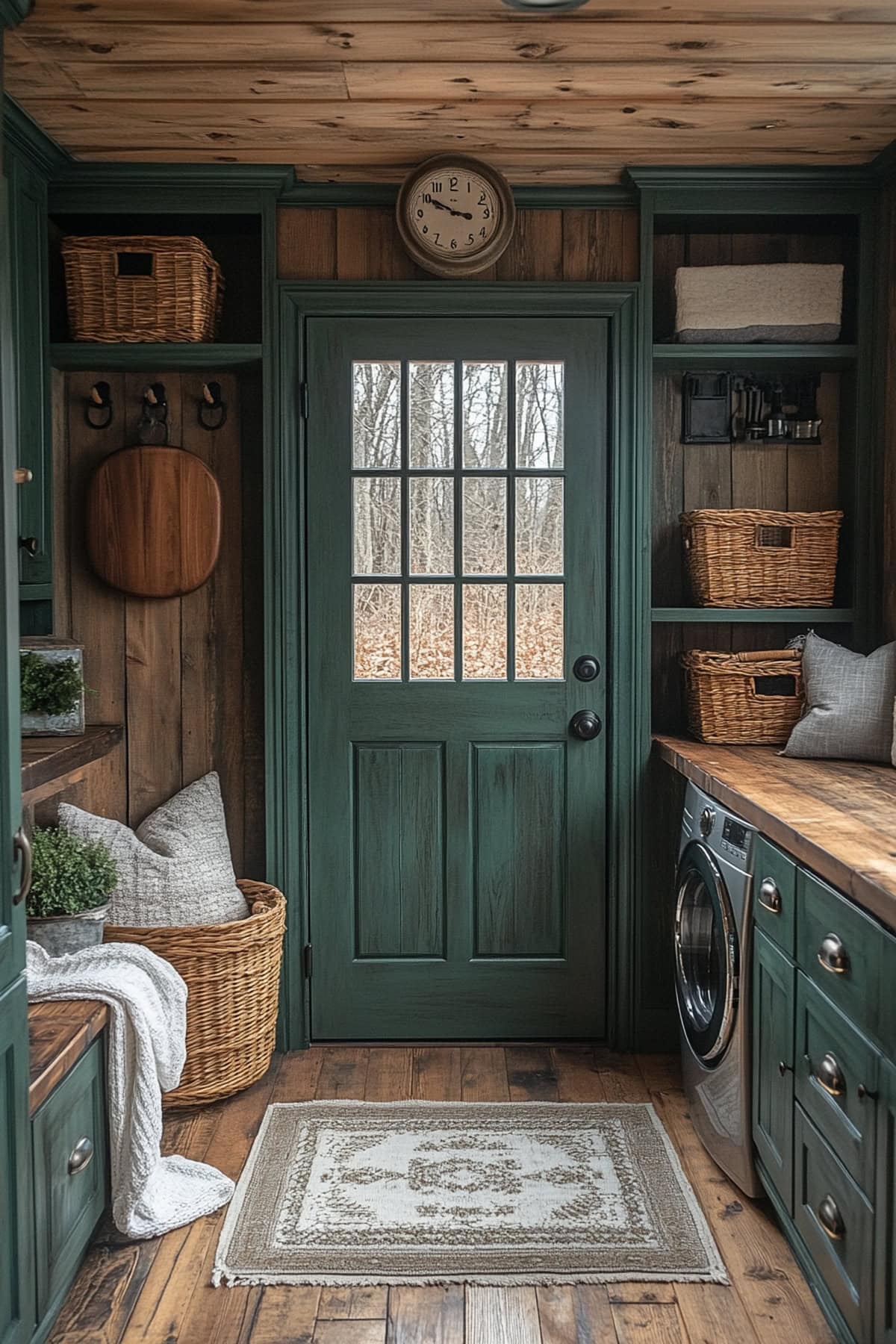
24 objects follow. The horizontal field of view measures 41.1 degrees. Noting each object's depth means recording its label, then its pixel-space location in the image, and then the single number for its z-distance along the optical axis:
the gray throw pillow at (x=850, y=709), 3.04
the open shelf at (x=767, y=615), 3.35
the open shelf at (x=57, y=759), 2.50
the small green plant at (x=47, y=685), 2.94
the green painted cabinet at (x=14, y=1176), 1.83
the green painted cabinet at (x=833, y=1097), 1.77
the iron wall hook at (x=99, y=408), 3.41
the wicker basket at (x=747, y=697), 3.28
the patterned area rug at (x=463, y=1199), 2.33
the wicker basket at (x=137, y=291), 3.23
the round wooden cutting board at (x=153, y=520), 3.38
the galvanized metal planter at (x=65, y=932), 2.57
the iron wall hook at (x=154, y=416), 3.41
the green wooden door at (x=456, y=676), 3.40
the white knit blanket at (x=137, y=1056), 2.36
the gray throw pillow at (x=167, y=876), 3.08
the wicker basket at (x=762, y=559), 3.31
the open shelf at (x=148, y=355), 3.27
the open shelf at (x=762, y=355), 3.33
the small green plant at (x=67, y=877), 2.58
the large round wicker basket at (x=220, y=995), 2.99
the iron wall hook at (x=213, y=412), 3.43
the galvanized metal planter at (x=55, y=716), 2.97
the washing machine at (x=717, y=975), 2.55
